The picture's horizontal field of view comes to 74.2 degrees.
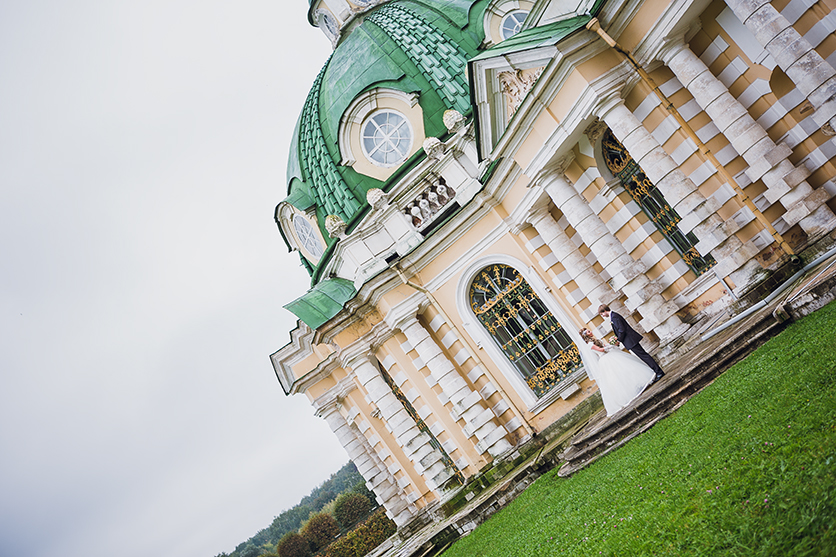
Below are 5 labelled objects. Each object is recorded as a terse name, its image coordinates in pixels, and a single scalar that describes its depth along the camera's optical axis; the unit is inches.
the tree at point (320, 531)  1437.0
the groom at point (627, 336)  333.3
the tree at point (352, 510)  1521.9
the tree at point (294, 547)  1444.4
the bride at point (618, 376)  322.3
